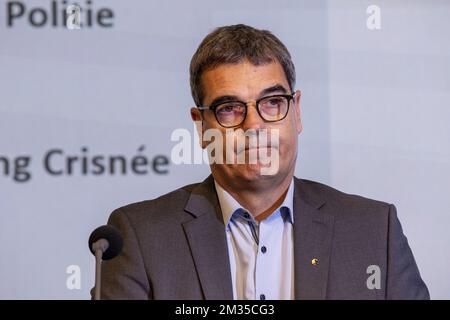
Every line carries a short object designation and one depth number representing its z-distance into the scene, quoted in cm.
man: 452
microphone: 411
